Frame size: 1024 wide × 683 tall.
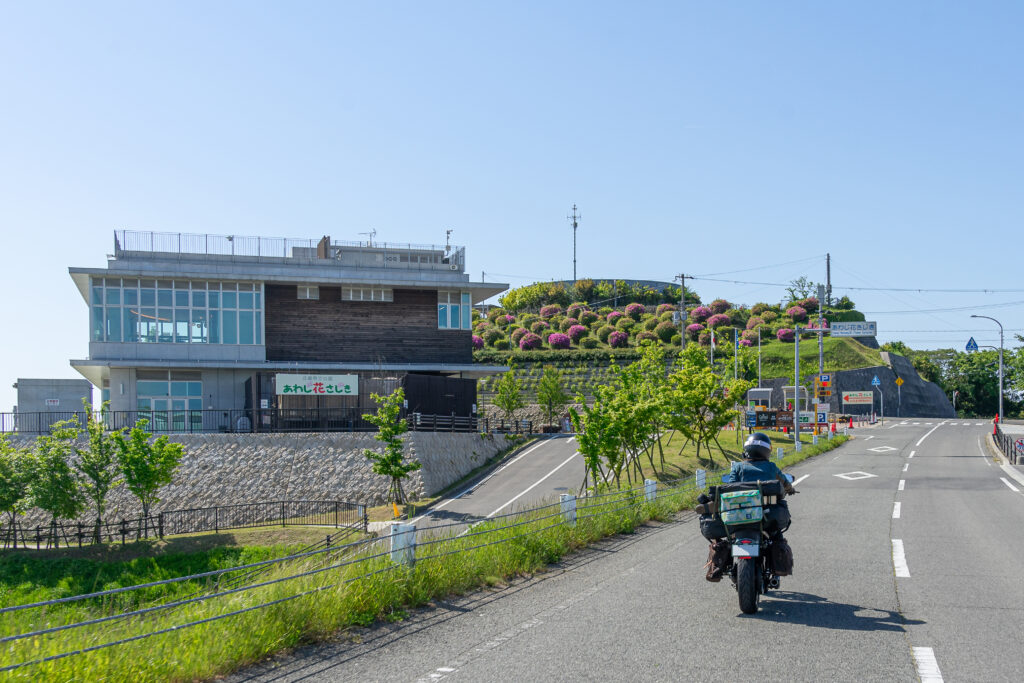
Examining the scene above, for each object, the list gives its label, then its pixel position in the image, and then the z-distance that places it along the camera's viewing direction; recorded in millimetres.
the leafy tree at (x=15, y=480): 30562
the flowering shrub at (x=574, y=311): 97562
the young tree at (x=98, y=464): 30453
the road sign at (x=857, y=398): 78650
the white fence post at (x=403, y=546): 9438
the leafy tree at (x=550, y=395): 56344
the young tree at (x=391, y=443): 32312
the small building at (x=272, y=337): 40312
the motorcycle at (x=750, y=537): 8375
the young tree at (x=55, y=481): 30188
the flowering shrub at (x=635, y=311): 94812
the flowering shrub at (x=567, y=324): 91812
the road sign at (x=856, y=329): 84062
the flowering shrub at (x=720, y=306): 96250
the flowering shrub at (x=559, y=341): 85562
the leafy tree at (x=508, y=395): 56625
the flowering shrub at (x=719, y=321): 91250
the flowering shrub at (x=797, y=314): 94625
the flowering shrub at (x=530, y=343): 86062
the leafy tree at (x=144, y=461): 30328
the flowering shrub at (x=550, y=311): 98625
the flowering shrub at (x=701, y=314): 94000
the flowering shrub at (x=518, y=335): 88750
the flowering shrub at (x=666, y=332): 86188
